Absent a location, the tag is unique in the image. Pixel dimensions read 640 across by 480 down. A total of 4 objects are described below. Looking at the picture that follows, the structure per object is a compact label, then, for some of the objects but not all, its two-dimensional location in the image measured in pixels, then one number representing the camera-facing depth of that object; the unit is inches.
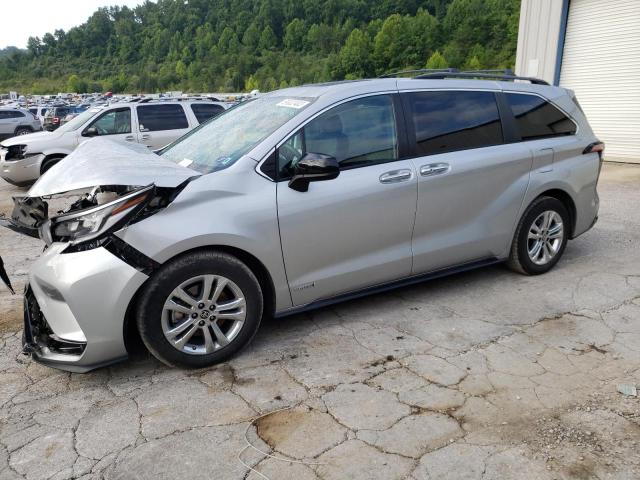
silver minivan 113.7
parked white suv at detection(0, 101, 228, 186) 386.6
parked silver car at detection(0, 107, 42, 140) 828.6
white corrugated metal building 442.3
